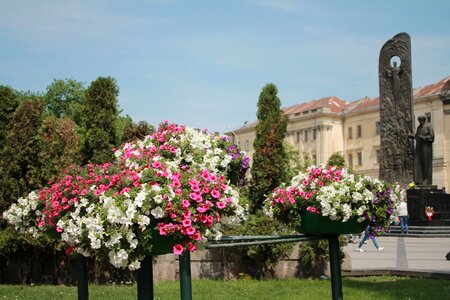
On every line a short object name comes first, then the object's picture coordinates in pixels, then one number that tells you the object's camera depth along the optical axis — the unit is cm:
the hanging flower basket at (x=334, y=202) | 359
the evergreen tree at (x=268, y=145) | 2003
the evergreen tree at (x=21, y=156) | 1096
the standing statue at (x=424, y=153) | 2608
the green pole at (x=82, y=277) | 349
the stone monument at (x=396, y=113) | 2955
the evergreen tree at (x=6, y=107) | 1182
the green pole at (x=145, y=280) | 292
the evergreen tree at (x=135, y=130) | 1206
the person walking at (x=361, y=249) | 1574
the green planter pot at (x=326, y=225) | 359
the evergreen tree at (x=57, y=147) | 1118
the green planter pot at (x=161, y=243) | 279
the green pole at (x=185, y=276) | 292
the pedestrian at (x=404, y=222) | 2222
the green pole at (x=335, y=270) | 353
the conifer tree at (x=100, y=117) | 1231
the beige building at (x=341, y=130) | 7056
